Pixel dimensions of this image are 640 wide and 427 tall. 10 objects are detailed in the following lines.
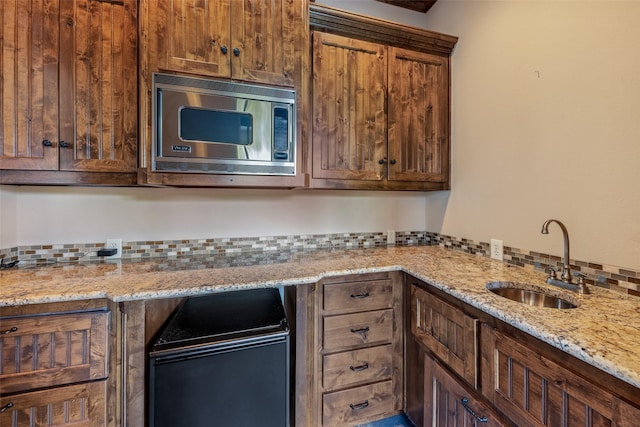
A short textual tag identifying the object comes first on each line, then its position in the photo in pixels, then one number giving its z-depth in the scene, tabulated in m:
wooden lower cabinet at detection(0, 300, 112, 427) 1.04
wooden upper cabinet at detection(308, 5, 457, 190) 1.76
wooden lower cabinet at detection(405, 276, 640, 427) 0.71
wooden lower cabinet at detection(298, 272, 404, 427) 1.42
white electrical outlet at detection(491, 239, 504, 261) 1.66
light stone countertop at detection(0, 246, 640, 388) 0.77
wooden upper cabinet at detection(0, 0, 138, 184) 1.31
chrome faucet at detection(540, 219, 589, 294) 1.18
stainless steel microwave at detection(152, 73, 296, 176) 1.38
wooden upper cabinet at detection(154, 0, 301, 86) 1.40
